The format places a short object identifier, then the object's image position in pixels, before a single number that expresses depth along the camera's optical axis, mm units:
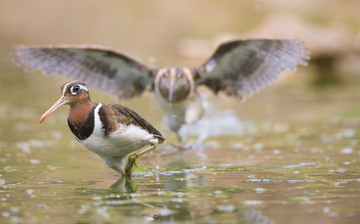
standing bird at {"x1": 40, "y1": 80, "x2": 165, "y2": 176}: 16406
